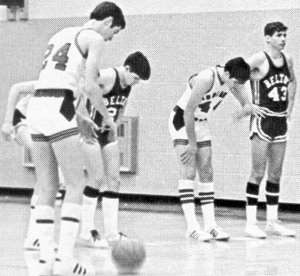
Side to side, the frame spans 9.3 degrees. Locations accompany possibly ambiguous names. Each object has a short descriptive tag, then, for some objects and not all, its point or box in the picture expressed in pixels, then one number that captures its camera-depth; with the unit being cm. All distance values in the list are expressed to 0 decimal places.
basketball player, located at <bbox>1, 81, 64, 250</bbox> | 1640
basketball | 1434
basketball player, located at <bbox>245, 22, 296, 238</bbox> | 1989
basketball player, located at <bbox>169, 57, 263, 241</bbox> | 1850
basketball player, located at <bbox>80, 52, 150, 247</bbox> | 1788
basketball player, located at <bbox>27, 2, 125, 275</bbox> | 1358
